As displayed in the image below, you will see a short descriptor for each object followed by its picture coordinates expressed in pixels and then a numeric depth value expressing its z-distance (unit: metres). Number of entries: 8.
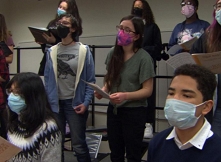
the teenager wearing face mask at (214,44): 1.99
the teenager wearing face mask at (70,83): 2.77
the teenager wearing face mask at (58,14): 3.17
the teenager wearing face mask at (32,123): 1.89
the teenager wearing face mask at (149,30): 3.34
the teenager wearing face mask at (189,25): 3.28
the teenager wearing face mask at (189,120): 1.40
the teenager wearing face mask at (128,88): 2.43
